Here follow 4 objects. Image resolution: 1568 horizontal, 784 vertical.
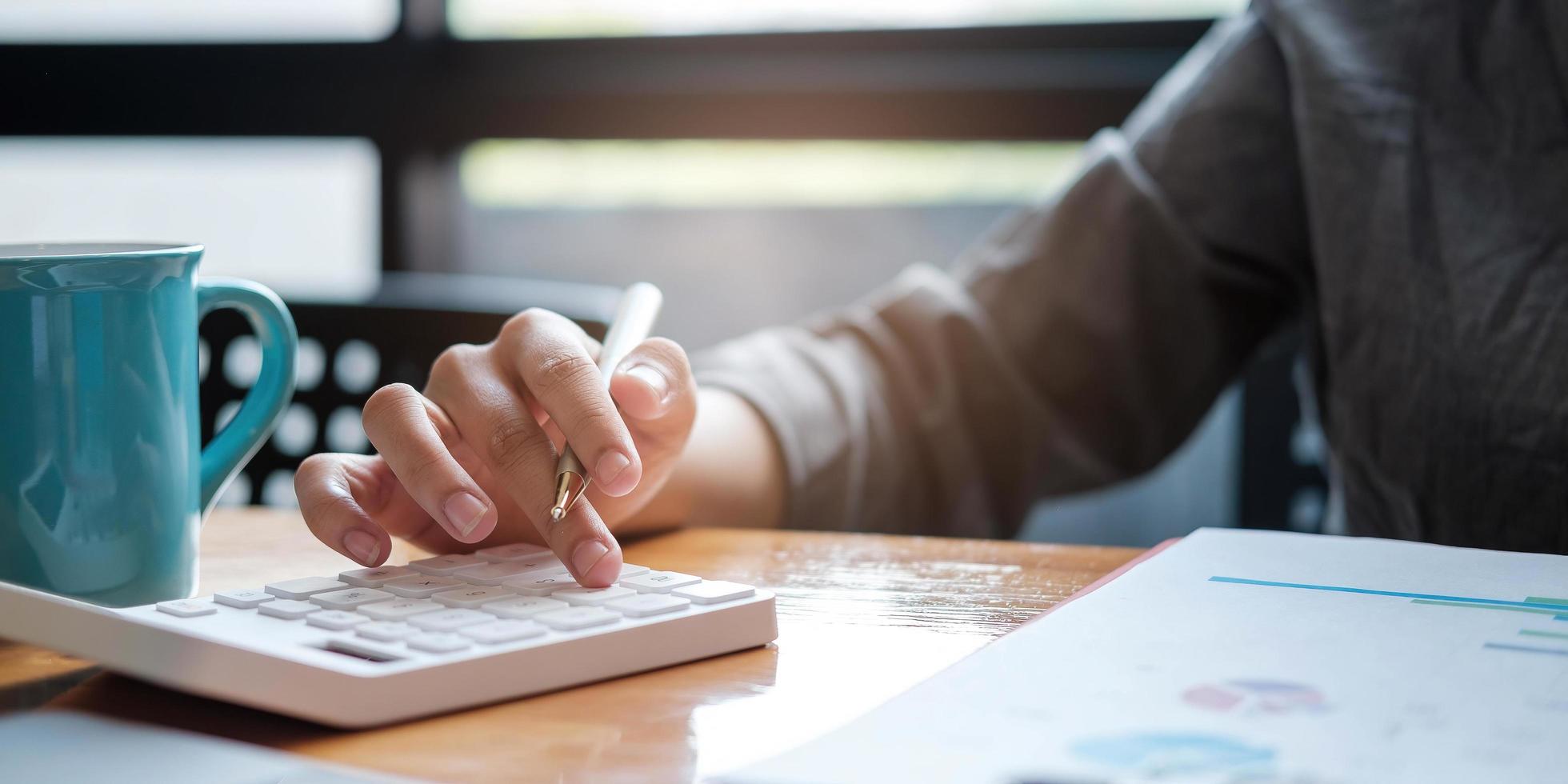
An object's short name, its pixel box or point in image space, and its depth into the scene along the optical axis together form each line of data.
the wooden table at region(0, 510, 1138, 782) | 0.32
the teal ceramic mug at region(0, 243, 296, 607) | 0.41
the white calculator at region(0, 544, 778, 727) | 0.33
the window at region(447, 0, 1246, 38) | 1.31
